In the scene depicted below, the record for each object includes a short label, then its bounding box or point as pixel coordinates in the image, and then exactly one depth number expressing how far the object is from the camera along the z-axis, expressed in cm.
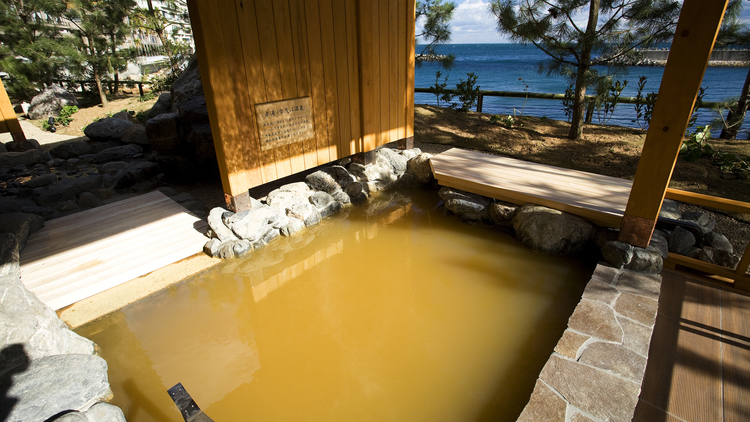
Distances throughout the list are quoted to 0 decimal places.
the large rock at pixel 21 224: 366
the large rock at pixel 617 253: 314
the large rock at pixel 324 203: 462
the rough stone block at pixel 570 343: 234
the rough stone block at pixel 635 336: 235
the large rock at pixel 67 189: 481
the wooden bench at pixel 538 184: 364
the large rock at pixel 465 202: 430
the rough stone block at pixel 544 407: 196
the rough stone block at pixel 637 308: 258
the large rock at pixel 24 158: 634
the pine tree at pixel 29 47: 1030
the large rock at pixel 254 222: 392
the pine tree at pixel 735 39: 480
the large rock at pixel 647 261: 306
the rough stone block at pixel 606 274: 301
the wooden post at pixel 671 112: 245
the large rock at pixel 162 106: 827
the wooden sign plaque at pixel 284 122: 403
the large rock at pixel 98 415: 188
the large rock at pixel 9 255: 311
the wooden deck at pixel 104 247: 325
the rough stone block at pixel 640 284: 285
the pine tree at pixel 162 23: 1327
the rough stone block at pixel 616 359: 220
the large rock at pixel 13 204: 444
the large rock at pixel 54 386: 192
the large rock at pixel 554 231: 359
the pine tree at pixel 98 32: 1165
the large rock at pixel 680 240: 336
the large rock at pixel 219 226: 387
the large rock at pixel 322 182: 488
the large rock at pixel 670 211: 372
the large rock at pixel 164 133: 572
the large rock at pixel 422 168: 536
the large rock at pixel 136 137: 730
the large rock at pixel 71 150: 687
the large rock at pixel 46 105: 1013
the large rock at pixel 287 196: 436
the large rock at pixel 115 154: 669
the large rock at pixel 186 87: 656
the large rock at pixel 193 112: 566
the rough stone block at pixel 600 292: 280
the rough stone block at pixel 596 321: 248
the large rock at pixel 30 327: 223
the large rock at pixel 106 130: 744
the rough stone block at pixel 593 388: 199
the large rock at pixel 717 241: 337
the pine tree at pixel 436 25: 828
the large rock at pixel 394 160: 566
